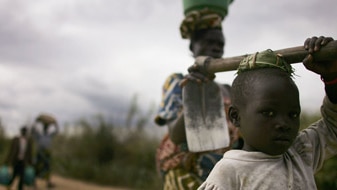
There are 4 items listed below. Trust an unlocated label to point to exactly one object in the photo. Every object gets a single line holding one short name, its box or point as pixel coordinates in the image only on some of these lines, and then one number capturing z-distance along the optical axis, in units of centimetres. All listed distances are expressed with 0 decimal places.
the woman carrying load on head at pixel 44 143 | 1028
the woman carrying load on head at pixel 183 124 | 298
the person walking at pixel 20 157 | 939
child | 159
